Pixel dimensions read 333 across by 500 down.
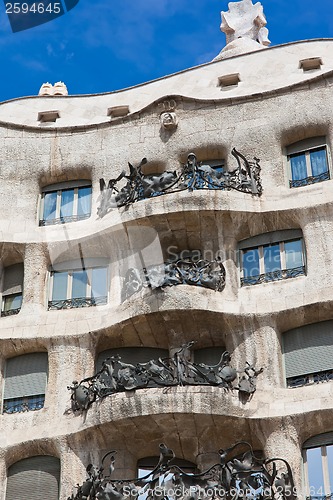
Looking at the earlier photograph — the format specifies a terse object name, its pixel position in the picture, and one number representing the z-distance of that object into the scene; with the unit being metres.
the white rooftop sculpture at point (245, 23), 31.47
